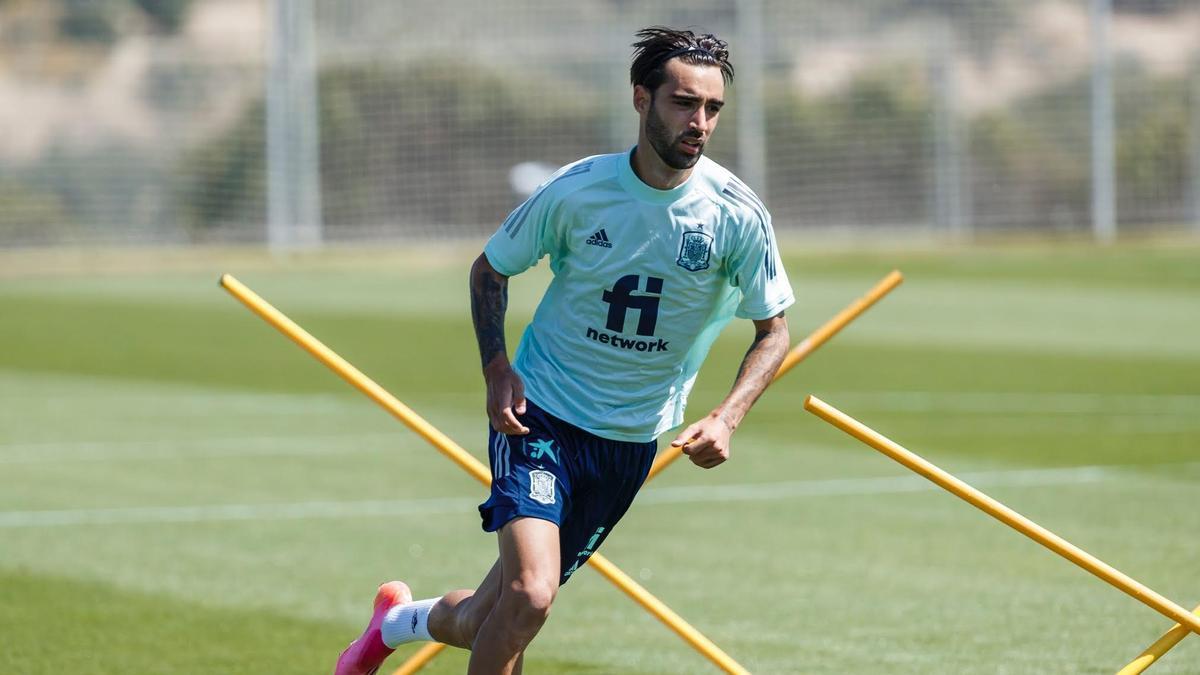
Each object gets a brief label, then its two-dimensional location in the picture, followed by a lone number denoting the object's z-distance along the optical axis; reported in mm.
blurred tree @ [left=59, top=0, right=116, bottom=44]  82875
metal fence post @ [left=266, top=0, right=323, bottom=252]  70125
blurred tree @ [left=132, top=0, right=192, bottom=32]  89750
